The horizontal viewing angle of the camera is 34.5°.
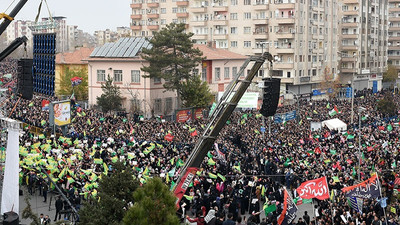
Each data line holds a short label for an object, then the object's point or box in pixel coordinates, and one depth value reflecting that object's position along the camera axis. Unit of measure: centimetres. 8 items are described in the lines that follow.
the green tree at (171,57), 5159
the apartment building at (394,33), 11006
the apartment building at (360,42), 8912
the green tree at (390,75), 10262
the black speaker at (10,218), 1853
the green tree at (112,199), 1544
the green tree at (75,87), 6269
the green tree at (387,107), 5459
